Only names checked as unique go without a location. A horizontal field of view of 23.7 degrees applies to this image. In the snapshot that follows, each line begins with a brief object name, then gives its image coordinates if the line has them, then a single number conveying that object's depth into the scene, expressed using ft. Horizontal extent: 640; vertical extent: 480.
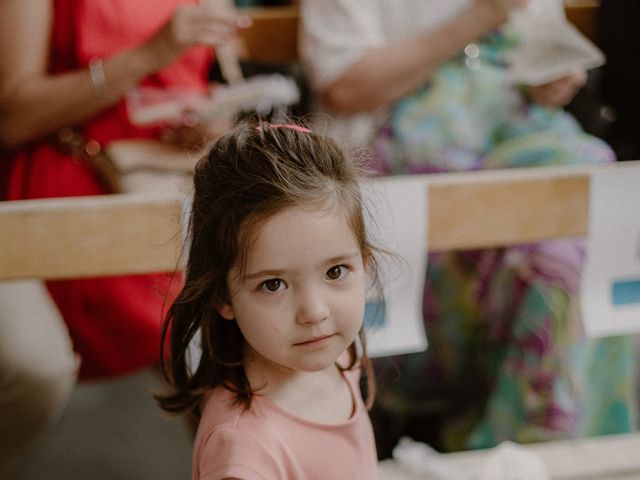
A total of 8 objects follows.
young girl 4.03
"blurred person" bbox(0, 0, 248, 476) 5.71
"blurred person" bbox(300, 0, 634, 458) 5.99
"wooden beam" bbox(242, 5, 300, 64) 7.30
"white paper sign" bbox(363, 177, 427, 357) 4.93
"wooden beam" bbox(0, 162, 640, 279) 4.73
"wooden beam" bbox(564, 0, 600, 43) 7.36
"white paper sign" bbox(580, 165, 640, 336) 5.10
